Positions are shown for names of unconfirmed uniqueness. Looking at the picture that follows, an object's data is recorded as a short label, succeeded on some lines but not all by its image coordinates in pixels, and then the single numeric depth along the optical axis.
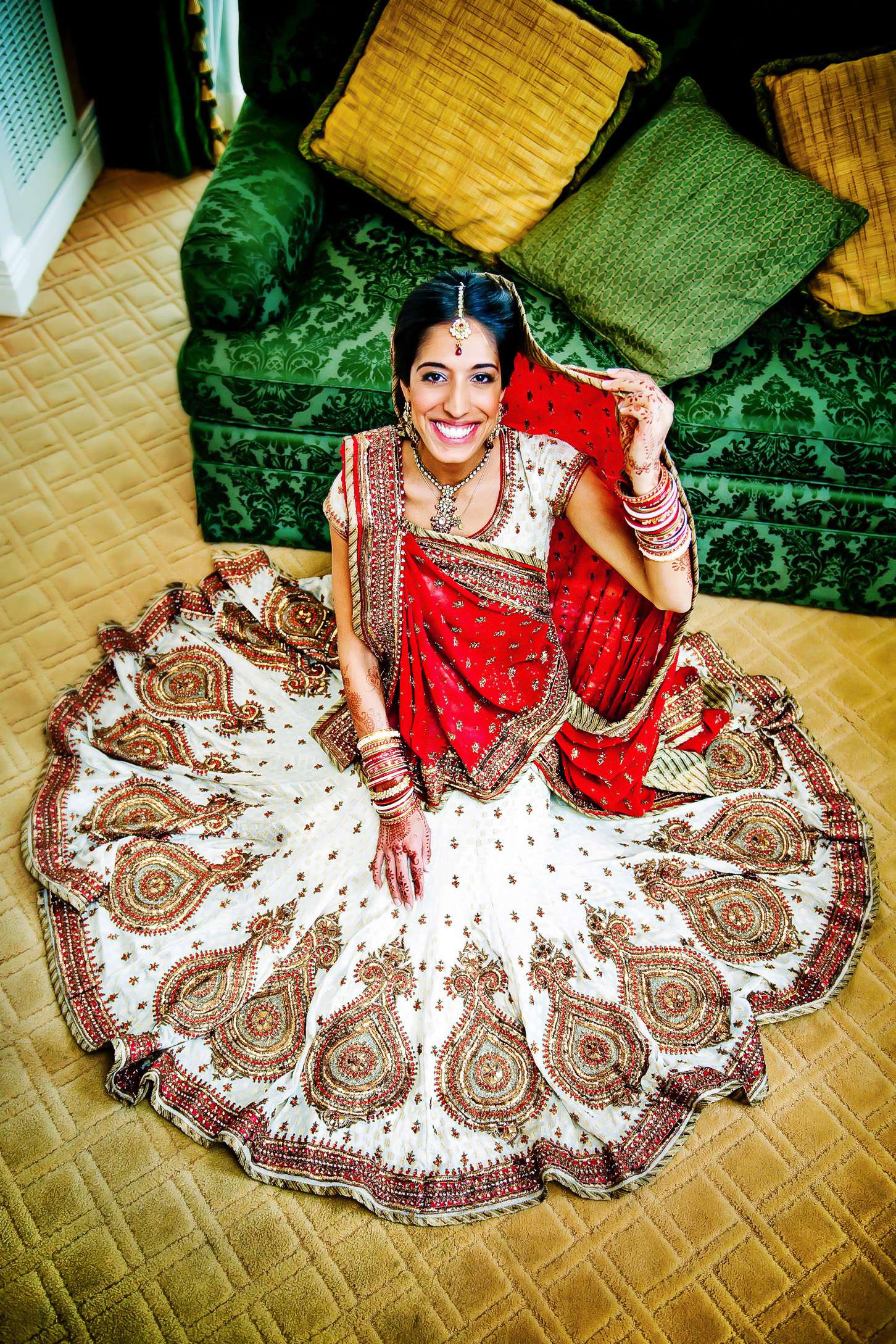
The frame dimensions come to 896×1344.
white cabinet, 2.91
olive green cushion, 2.24
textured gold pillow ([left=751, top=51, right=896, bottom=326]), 2.28
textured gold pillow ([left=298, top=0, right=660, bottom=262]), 2.31
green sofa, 2.27
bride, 1.67
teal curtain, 3.12
